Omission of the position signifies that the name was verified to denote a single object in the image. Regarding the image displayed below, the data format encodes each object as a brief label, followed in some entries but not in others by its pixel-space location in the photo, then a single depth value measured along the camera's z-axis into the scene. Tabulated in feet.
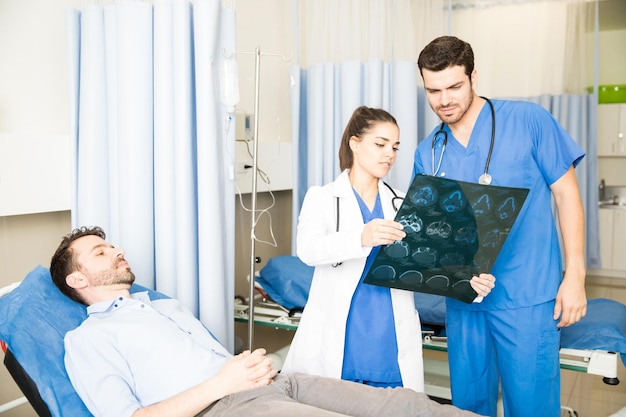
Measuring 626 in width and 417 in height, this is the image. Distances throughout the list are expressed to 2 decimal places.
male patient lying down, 4.88
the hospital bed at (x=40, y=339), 4.95
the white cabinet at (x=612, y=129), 19.72
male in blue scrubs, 5.56
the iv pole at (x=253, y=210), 7.12
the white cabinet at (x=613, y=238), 19.47
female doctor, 5.91
